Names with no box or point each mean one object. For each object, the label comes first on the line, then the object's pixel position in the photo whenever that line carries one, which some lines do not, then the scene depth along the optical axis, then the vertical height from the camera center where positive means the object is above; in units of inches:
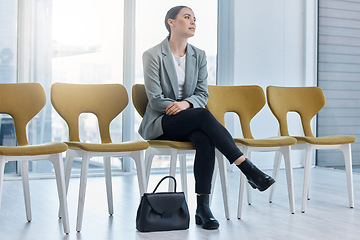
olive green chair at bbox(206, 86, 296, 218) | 133.2 +6.4
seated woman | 106.8 +3.8
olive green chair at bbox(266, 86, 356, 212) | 126.1 +3.7
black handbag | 98.6 -17.5
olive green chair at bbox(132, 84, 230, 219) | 111.0 -5.6
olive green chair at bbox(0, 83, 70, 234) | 109.8 +4.0
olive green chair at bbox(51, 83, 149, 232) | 102.1 +1.2
